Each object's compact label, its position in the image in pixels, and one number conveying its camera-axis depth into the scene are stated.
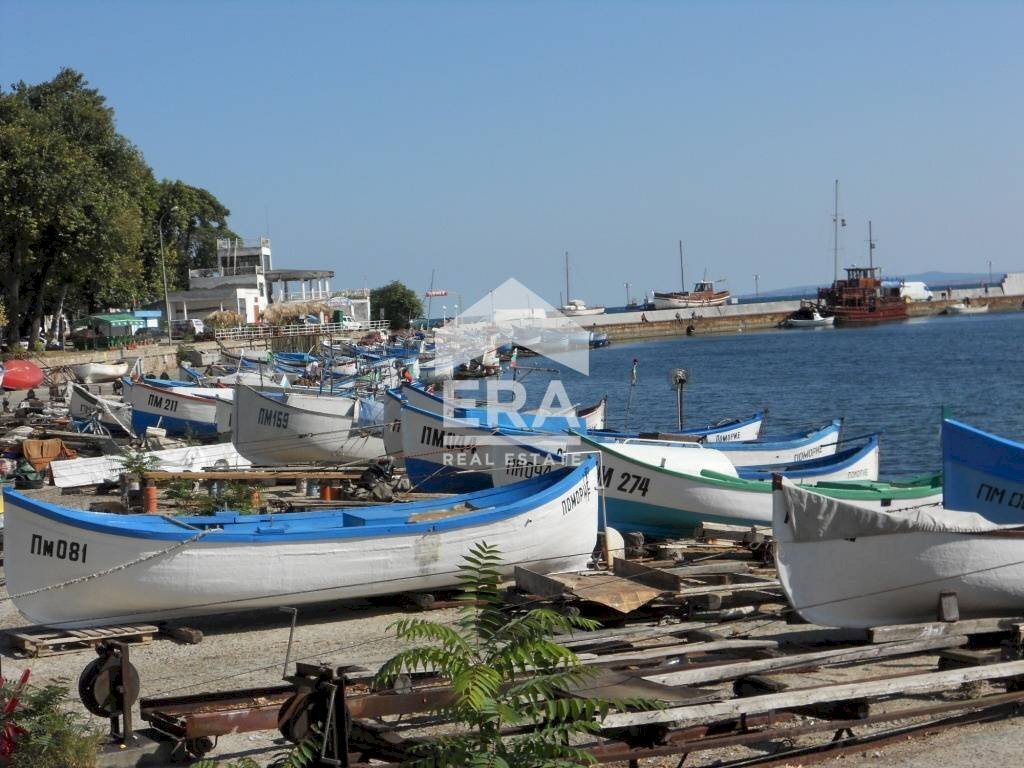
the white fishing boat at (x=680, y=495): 16.09
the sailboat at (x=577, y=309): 135.75
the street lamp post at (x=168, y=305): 63.55
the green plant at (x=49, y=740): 7.28
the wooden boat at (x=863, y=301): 114.94
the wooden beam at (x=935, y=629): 9.55
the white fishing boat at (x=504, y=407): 22.11
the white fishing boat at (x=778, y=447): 20.74
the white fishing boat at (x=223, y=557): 11.26
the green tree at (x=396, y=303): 98.62
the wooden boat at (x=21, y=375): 38.16
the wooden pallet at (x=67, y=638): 10.95
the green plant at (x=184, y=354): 55.24
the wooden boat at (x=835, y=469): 18.50
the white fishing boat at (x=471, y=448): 17.66
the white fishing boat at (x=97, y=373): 41.94
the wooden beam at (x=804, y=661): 8.12
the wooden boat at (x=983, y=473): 12.90
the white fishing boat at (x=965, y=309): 133.94
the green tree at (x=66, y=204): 48.19
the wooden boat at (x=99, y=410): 29.45
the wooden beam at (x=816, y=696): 7.12
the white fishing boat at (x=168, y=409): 30.66
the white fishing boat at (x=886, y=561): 10.08
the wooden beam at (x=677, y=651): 8.68
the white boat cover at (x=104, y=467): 20.97
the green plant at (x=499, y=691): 6.05
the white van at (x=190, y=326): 70.62
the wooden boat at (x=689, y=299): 125.75
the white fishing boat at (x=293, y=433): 25.45
